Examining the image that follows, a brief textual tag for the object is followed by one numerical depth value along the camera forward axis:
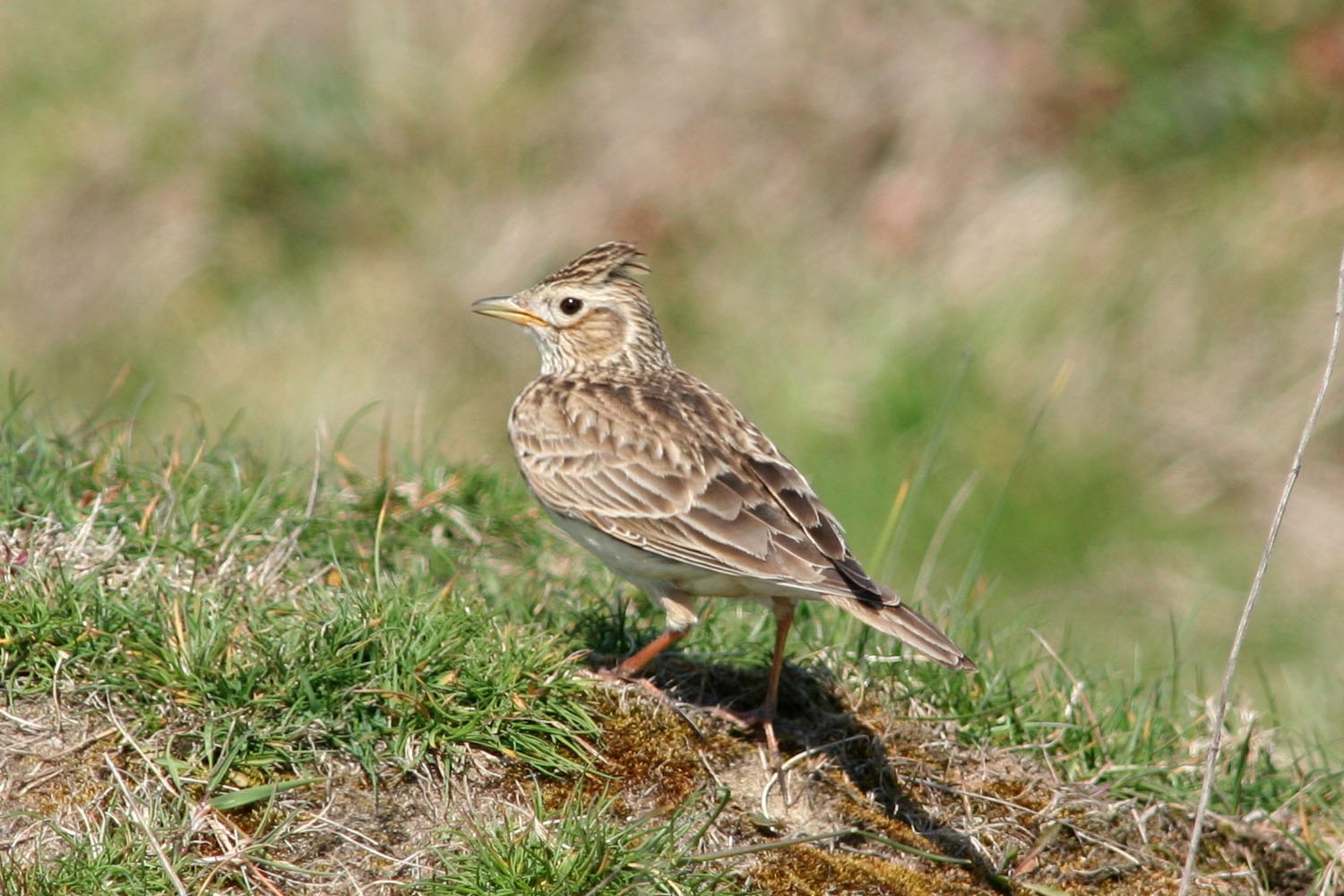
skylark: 9.87
